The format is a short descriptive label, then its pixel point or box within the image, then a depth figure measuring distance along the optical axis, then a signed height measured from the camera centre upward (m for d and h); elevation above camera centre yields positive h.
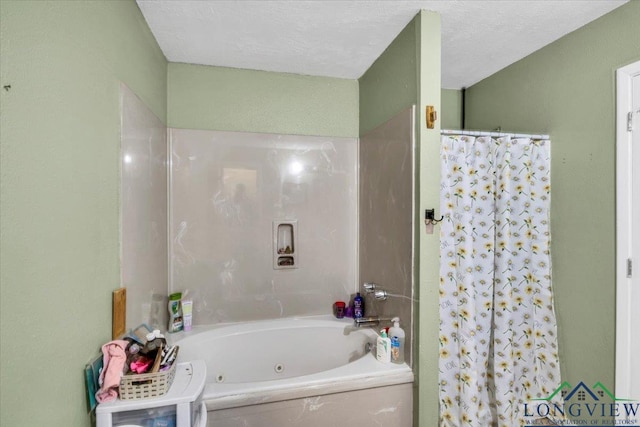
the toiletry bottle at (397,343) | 1.58 -0.72
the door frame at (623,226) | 1.41 -0.08
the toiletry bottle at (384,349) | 1.57 -0.75
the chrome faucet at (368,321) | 1.91 -0.74
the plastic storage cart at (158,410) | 0.98 -0.69
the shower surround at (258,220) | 2.04 -0.08
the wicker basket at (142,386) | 1.01 -0.61
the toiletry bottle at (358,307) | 2.16 -0.72
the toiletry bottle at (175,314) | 1.93 -0.69
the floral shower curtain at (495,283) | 1.66 -0.43
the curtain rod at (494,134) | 1.66 +0.43
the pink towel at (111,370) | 1.00 -0.56
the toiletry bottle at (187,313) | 1.97 -0.70
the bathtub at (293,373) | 1.33 -0.90
